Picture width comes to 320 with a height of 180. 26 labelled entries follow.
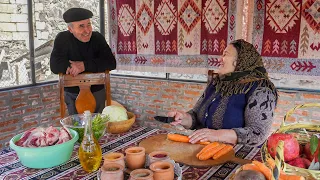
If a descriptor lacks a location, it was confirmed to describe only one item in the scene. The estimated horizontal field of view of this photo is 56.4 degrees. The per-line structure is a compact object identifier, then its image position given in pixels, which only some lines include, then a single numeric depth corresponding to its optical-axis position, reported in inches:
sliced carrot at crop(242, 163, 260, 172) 34.4
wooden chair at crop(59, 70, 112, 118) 83.9
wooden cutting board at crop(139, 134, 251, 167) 51.2
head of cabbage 69.2
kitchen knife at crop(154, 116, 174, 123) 65.7
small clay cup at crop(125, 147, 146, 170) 46.6
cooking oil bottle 48.4
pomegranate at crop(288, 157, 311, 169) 35.6
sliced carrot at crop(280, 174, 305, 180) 32.4
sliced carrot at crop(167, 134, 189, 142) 60.1
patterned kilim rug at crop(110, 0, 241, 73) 115.9
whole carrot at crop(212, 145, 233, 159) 52.1
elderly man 107.2
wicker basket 39.8
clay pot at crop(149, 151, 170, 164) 45.3
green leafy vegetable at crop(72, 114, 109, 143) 59.2
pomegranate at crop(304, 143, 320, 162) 35.9
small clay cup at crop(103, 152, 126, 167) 44.5
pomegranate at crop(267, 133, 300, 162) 36.2
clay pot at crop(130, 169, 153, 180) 38.2
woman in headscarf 66.0
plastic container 48.9
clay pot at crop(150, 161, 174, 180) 40.4
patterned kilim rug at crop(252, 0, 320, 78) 96.7
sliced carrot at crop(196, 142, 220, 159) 52.8
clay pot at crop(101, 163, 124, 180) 40.1
